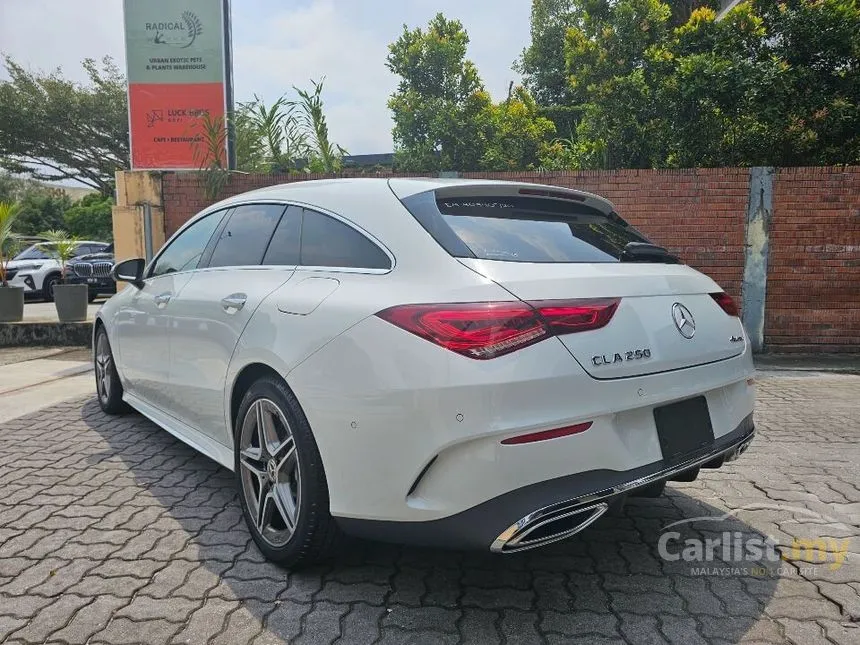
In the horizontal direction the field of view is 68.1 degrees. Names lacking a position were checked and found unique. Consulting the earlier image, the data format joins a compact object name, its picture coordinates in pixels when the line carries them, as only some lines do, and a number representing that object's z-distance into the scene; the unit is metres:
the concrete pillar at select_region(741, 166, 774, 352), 7.34
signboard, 8.71
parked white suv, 14.55
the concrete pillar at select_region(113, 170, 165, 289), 8.02
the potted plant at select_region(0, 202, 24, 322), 9.05
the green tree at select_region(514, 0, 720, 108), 29.27
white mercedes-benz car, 1.95
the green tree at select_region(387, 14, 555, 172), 15.77
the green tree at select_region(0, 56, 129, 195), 27.00
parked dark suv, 14.12
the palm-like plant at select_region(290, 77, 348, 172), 8.66
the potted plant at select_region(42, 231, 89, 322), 8.91
